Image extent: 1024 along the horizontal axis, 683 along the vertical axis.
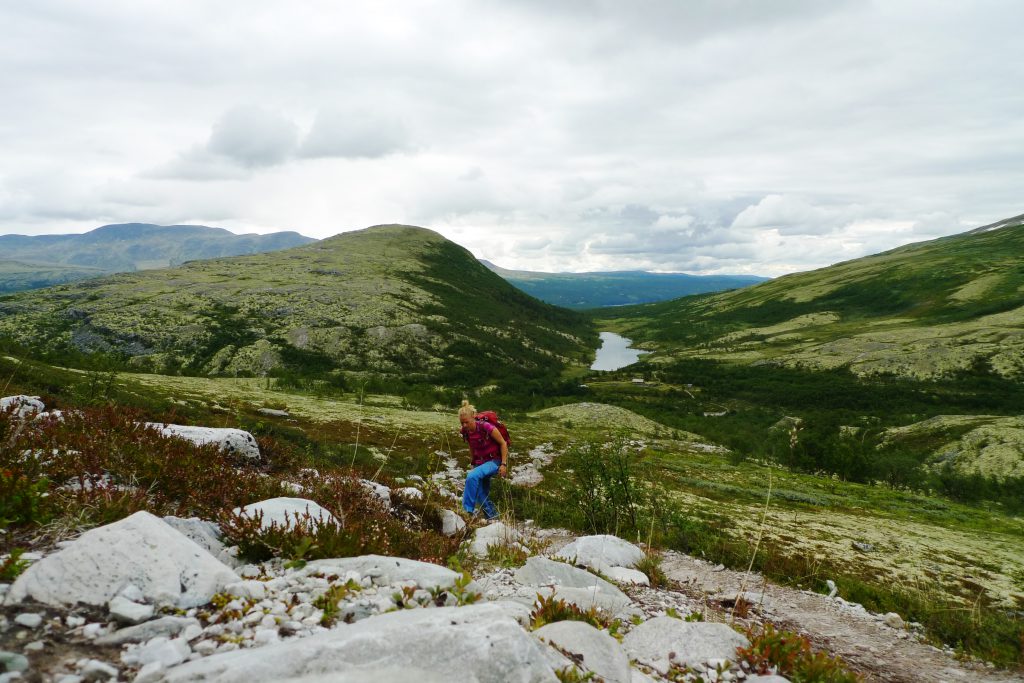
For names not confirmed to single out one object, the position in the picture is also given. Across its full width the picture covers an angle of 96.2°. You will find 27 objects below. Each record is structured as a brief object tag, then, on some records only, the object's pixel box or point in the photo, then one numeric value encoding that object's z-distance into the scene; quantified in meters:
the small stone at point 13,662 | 2.84
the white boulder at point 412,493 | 10.90
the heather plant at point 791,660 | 5.15
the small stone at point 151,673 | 2.92
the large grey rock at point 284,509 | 6.21
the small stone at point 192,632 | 3.55
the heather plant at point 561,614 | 5.61
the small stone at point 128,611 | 3.57
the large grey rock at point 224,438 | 10.81
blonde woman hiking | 11.80
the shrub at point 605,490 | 14.55
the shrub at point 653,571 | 9.37
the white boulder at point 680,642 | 5.46
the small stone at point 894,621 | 9.57
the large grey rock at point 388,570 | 5.00
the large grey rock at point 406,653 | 3.11
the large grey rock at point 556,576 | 7.40
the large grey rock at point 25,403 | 10.34
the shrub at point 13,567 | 3.82
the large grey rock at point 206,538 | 5.39
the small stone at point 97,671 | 2.94
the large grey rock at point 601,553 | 9.34
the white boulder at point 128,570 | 3.74
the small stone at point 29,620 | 3.29
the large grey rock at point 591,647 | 4.53
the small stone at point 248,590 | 4.19
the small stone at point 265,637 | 3.61
